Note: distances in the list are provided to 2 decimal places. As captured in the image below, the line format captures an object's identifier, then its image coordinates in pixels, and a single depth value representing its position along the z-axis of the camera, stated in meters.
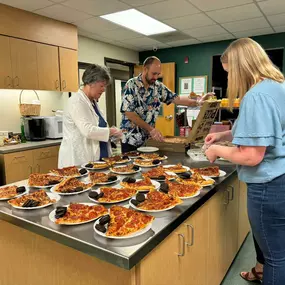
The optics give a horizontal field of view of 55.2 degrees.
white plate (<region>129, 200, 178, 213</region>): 1.19
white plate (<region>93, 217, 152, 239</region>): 0.98
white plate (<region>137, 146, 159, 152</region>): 2.52
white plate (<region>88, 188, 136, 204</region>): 1.31
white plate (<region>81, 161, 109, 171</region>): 1.97
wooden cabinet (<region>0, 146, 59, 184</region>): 3.04
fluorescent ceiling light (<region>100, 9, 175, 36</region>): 3.62
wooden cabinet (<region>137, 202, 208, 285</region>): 1.04
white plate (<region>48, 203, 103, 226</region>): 1.09
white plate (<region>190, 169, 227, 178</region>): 1.76
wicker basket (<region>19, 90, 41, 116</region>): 3.70
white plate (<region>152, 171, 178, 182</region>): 1.69
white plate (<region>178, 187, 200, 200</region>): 1.36
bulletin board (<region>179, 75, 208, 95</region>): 5.63
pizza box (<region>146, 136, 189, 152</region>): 2.53
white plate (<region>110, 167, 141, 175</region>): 1.80
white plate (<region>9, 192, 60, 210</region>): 1.22
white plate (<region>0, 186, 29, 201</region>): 1.35
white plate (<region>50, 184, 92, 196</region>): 1.41
